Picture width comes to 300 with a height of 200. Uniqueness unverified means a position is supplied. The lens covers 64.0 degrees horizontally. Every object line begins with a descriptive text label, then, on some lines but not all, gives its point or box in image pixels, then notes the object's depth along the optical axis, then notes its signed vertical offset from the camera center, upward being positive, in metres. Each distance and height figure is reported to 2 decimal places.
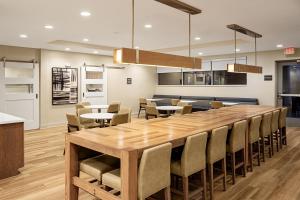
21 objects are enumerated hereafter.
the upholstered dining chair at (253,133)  3.97 -0.64
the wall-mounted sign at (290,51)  7.40 +1.38
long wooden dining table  2.13 -0.47
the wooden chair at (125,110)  5.53 -0.35
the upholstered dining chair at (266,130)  4.41 -0.65
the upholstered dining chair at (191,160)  2.59 -0.73
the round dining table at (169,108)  6.86 -0.38
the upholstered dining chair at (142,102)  9.98 -0.28
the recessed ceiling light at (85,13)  3.98 +1.38
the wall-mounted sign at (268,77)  8.22 +0.62
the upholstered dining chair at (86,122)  5.47 -0.64
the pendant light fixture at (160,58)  3.01 +0.53
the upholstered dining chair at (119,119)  4.48 -0.45
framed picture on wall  8.03 +0.33
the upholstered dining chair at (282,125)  5.28 -0.68
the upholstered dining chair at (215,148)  2.96 -0.67
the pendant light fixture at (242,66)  4.87 +0.65
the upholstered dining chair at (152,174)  2.15 -0.75
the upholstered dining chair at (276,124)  4.86 -0.60
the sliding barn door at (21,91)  7.11 +0.13
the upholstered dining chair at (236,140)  3.43 -0.65
